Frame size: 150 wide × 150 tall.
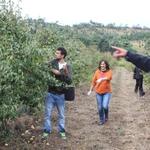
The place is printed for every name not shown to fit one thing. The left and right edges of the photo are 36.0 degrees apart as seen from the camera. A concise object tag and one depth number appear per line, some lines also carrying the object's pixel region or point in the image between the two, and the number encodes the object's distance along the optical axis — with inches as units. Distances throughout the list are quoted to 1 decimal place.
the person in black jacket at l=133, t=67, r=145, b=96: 359.7
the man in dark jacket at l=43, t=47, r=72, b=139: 183.6
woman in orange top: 228.9
